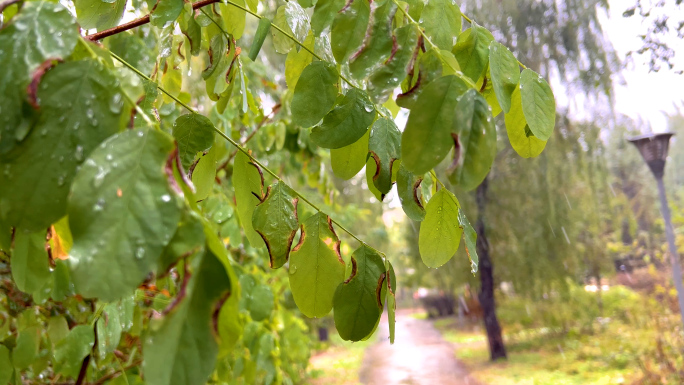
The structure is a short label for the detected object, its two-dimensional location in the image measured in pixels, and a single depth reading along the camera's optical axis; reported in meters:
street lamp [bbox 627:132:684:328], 4.14
